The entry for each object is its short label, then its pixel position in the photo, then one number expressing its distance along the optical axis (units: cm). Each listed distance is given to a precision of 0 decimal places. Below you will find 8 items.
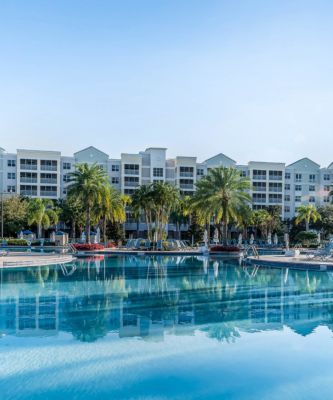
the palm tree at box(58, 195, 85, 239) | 6544
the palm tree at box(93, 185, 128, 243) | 5453
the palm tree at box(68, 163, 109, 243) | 4575
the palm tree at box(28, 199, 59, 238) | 6072
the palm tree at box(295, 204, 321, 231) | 6731
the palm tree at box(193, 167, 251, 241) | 4231
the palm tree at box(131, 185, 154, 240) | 5255
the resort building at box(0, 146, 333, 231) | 7375
